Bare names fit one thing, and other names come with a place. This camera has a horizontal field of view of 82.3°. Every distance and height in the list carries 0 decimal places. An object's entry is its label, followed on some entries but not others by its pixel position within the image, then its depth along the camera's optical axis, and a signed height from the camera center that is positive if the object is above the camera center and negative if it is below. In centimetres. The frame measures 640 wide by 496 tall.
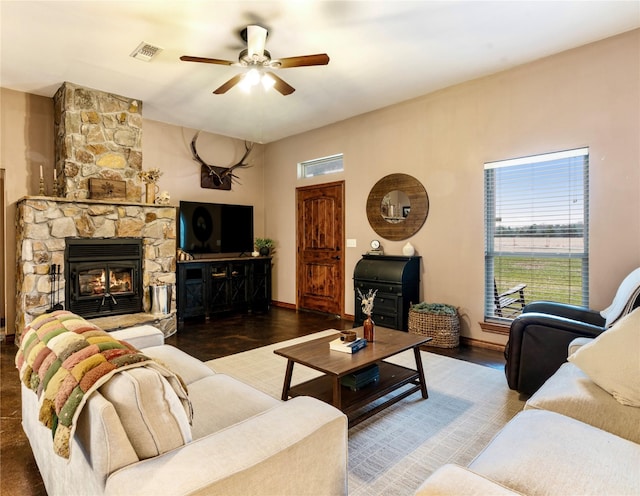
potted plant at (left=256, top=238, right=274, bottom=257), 637 -11
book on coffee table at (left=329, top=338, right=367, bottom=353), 241 -72
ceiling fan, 298 +152
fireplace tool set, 403 -49
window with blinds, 350 +7
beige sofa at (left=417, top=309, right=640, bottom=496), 103 -71
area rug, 188 -120
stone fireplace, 398 +16
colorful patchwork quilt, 103 -40
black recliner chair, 234 -69
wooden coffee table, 219 -91
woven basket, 400 -100
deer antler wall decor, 592 +113
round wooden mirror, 461 +42
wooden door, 559 -13
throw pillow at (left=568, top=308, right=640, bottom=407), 157 -57
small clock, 499 -13
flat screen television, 555 +20
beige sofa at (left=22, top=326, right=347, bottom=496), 94 -59
